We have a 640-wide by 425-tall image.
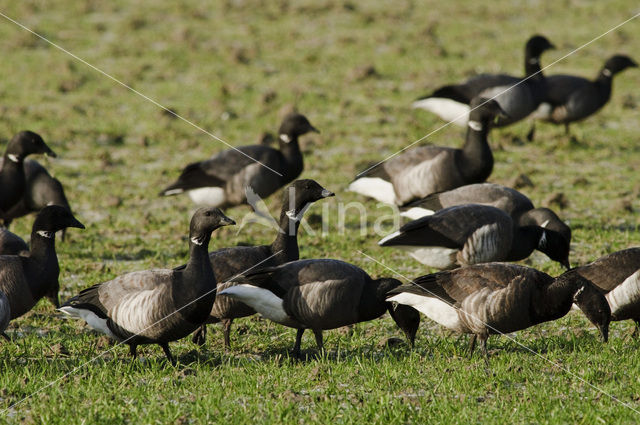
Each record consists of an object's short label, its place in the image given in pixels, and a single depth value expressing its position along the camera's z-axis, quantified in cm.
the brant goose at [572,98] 3500
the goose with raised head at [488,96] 3316
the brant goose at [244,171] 2662
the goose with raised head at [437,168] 2603
